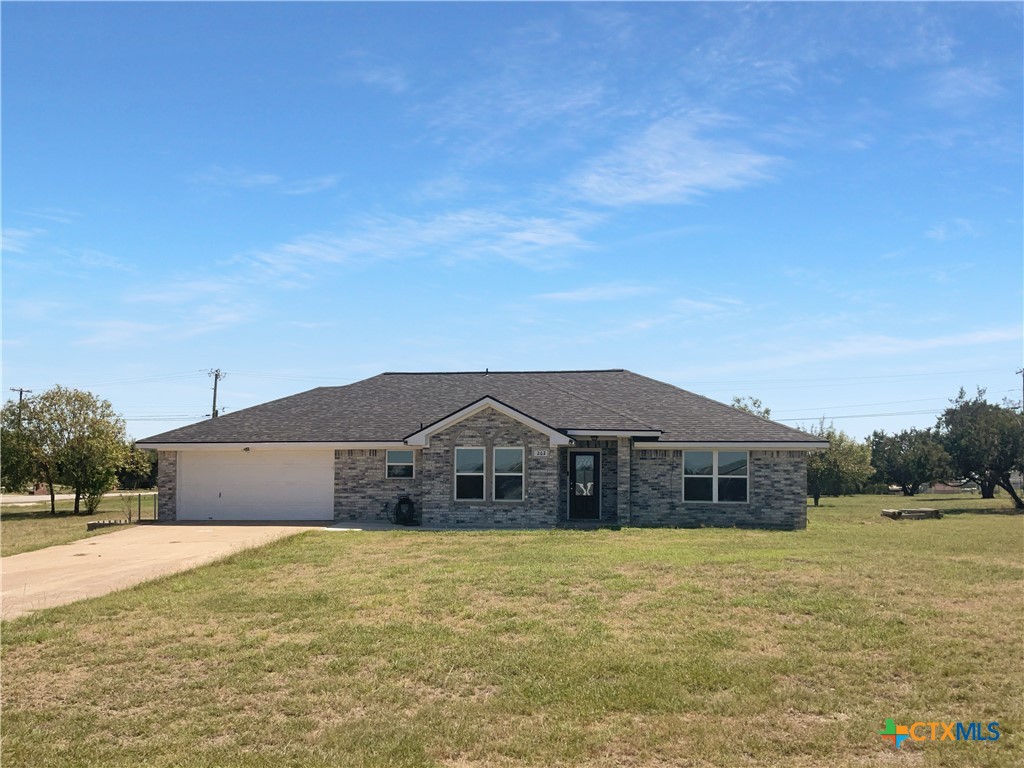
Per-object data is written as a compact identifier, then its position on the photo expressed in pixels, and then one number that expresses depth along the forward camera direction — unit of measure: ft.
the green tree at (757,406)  179.20
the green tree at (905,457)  173.27
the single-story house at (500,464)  77.36
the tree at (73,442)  120.47
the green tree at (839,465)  154.30
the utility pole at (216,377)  198.46
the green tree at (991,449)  135.95
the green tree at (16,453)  120.47
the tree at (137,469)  133.08
